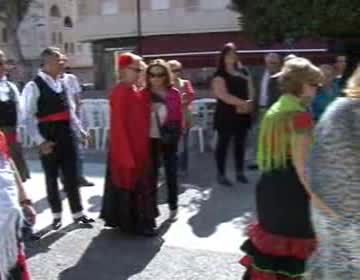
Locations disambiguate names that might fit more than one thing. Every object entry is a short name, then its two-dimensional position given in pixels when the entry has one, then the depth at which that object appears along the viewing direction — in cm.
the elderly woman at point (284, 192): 373
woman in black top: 768
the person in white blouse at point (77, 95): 679
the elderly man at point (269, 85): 810
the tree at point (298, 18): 1432
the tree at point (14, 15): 3804
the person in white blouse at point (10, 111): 624
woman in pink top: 625
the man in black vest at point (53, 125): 606
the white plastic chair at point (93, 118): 1254
